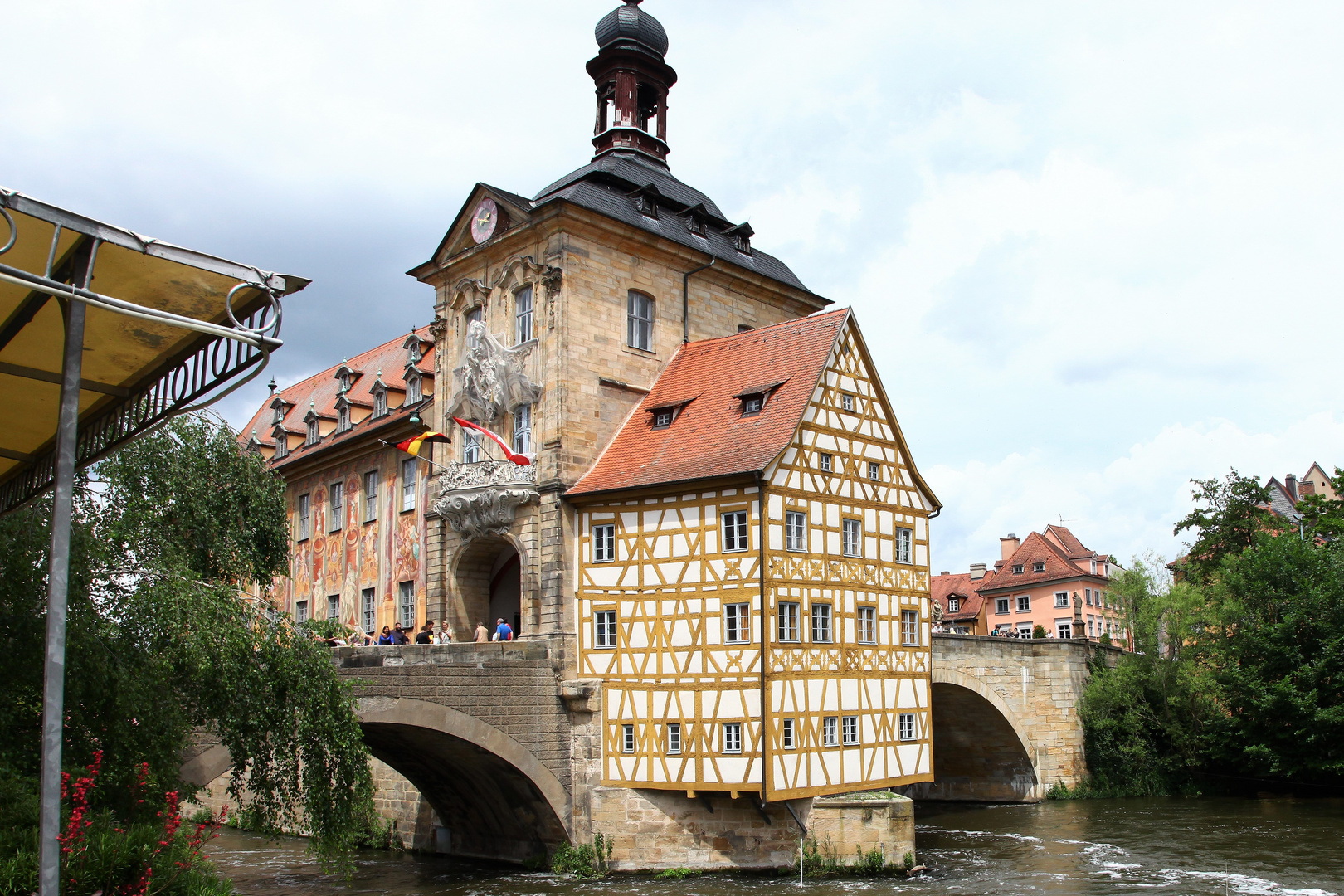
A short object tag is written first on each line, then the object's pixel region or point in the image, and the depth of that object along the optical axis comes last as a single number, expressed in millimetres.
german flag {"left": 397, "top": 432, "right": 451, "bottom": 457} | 23527
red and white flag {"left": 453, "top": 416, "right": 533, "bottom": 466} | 23156
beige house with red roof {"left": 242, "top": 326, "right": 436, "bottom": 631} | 29891
